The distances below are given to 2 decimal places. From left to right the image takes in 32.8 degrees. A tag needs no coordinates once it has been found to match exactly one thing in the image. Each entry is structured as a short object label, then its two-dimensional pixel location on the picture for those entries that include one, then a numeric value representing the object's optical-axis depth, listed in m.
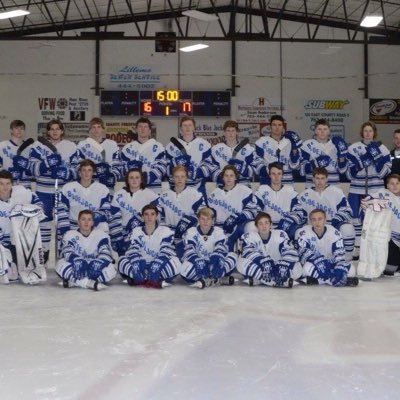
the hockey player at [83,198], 5.19
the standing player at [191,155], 5.54
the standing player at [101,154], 5.56
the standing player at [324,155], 5.72
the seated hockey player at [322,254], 4.72
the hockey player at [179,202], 5.23
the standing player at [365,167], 5.70
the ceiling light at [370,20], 9.33
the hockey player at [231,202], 5.19
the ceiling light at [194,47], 11.85
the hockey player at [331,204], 5.32
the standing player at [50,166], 5.42
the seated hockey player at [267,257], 4.68
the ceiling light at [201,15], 10.31
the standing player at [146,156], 5.51
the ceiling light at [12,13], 9.21
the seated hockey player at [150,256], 4.61
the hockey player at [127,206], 5.19
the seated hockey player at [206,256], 4.67
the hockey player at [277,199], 5.28
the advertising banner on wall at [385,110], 14.64
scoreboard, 13.23
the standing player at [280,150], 5.76
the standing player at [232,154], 5.64
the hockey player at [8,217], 4.80
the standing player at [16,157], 5.50
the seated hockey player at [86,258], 4.59
